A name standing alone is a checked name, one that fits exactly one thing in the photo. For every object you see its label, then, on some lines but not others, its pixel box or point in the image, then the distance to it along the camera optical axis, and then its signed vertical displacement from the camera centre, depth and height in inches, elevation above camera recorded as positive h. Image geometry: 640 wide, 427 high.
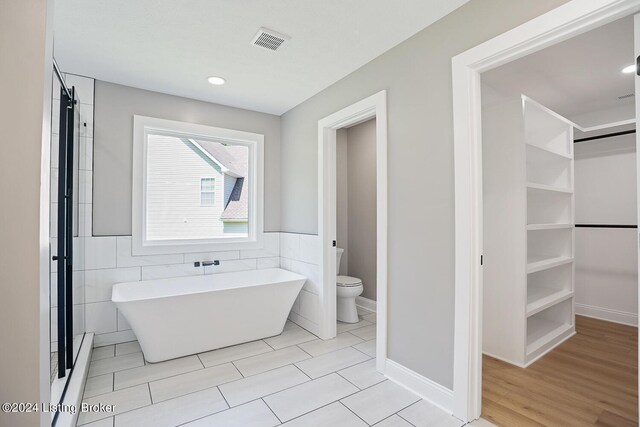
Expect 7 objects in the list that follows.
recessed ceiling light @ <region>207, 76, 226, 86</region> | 111.1 +50.8
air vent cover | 83.1 +50.4
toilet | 135.4 -36.8
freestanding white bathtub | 95.0 -31.7
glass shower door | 77.6 -4.5
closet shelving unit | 98.4 -3.5
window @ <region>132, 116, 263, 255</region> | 121.6 +13.4
